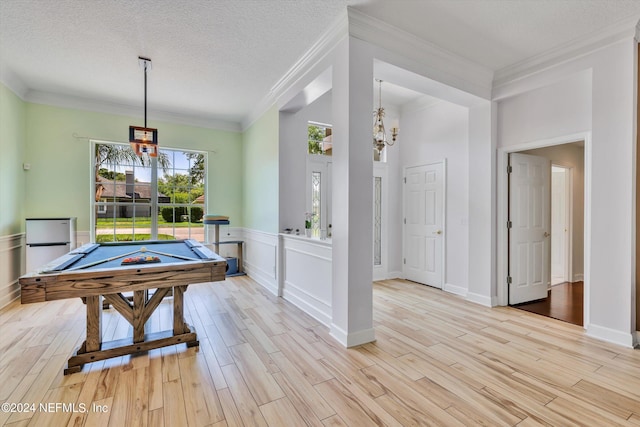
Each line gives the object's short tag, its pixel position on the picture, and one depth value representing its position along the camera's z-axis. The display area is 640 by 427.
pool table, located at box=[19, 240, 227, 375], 2.03
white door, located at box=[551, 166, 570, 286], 5.24
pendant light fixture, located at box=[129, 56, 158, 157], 2.98
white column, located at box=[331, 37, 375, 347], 2.73
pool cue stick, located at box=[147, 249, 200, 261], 2.68
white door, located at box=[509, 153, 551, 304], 3.96
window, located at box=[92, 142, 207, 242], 5.00
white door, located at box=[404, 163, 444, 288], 4.73
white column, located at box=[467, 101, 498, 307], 3.90
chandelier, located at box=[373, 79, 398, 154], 3.99
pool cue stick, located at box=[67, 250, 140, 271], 2.25
